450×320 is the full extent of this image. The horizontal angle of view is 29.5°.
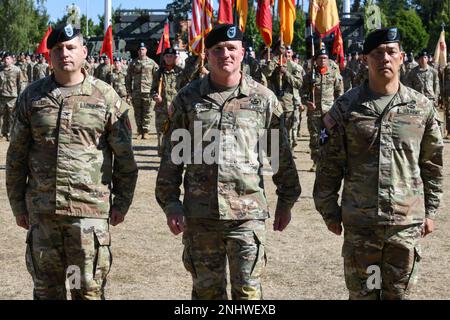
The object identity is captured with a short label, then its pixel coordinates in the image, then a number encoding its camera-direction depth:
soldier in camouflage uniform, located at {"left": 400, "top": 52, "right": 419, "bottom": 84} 26.10
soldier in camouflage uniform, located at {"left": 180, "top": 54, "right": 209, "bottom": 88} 13.26
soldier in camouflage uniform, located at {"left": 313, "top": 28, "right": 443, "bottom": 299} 4.83
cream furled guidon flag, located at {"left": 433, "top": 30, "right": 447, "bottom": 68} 24.00
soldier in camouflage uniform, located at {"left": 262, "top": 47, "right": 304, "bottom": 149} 14.14
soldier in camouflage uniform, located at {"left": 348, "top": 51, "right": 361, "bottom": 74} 29.77
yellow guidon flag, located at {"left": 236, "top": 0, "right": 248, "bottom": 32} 14.21
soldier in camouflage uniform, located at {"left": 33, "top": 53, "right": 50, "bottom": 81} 32.69
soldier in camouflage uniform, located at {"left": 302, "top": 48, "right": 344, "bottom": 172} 14.00
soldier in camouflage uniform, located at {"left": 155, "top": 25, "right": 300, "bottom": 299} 4.83
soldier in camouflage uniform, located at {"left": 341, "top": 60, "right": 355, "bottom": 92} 28.88
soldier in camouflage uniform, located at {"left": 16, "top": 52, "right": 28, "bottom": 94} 33.42
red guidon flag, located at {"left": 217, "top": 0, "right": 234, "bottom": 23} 13.37
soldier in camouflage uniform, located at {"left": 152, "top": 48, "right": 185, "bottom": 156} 15.51
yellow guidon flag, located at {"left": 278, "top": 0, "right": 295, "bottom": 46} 13.38
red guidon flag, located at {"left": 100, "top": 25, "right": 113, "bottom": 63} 21.47
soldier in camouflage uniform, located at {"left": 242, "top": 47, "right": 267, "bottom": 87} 13.68
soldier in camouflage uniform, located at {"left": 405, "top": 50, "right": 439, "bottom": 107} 19.09
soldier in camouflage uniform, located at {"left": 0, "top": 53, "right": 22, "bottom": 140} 19.36
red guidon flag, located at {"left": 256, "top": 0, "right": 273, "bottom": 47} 13.61
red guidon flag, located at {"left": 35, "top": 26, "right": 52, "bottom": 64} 15.95
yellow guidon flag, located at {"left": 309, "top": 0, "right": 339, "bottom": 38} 13.20
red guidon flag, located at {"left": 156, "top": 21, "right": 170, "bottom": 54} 18.22
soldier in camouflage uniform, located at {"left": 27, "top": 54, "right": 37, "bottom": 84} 33.33
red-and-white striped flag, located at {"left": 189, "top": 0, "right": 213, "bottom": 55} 13.42
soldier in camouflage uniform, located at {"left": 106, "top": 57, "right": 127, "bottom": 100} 23.91
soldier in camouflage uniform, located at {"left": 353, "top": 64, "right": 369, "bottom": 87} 21.30
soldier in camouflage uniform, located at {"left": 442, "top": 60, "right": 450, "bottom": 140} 19.53
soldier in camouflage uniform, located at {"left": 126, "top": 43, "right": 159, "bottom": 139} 19.42
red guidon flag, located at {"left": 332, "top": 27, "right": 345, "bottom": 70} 20.84
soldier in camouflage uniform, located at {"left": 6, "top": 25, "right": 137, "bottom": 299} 4.96
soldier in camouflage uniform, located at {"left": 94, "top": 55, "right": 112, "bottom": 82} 24.57
